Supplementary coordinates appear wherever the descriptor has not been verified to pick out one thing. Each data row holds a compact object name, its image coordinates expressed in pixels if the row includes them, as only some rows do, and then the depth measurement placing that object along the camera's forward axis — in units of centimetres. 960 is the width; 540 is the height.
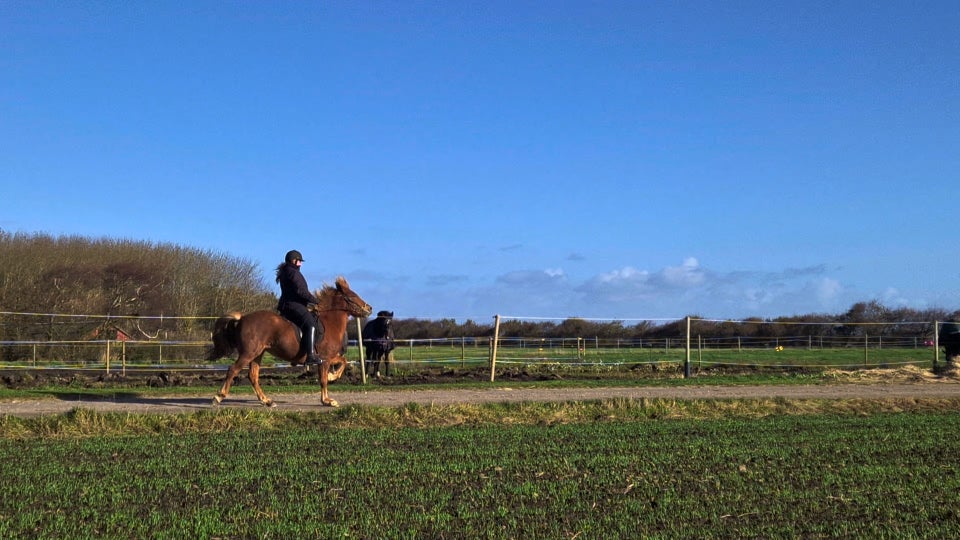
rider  1435
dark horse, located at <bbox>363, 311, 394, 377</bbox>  2327
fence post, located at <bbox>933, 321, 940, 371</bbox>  2333
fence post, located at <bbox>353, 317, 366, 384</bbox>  2005
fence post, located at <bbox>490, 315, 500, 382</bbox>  2096
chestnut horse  1395
